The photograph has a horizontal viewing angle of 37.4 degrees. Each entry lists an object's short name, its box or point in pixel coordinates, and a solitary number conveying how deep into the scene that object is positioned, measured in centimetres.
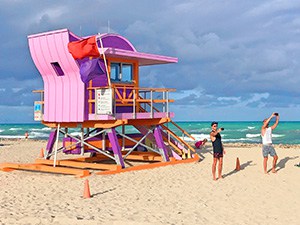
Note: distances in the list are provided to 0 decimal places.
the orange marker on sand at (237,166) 1809
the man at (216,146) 1532
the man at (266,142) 1658
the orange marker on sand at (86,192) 1239
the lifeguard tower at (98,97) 1694
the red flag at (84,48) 1645
